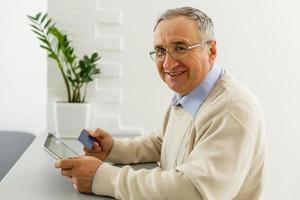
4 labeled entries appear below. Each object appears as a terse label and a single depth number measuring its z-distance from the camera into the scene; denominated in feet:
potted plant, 7.01
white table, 4.18
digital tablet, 4.56
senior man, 3.67
